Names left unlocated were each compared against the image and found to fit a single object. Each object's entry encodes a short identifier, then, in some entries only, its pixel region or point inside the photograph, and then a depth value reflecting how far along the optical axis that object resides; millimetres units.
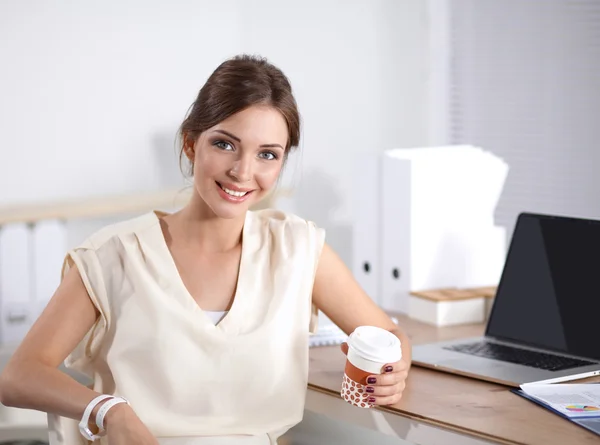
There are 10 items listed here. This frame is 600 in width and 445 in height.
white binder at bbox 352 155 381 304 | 2471
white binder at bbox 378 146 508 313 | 2389
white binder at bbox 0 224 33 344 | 2730
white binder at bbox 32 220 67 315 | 2727
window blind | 3434
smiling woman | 1618
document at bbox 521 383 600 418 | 1585
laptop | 1896
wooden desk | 1512
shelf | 2715
